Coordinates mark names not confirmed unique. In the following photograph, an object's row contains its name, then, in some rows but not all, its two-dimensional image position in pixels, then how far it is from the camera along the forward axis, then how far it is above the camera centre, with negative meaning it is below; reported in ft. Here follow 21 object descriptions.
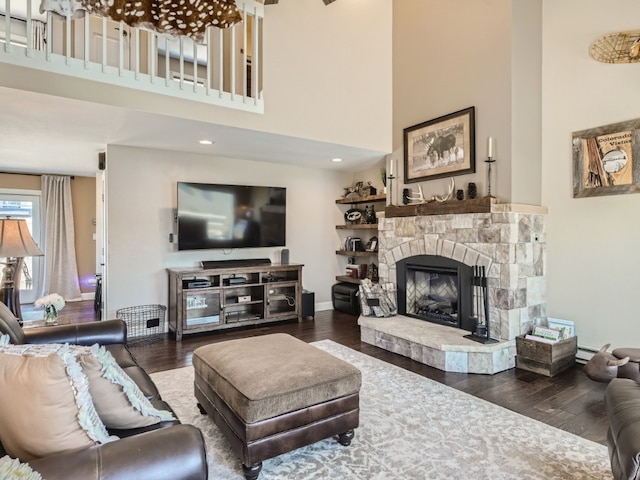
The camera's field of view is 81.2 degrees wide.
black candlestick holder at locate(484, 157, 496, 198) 11.81 +2.18
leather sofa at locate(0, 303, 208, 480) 3.36 -2.11
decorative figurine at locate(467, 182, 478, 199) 12.32 +1.54
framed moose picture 12.65 +3.26
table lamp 10.01 -0.11
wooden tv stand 14.65 -2.59
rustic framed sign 10.53 +2.26
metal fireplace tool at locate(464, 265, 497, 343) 11.53 -2.16
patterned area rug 6.38 -4.00
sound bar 16.01 -1.12
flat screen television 15.24 +0.94
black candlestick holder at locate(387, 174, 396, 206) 15.71 +2.21
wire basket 14.66 -3.26
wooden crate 10.62 -3.48
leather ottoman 6.15 -2.83
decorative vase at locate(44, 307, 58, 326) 9.53 -2.01
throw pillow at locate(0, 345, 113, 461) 3.67 -1.70
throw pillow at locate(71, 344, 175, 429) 4.36 -1.90
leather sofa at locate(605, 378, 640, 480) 4.31 -2.48
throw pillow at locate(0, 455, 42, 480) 2.96 -1.89
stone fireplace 11.25 -1.52
